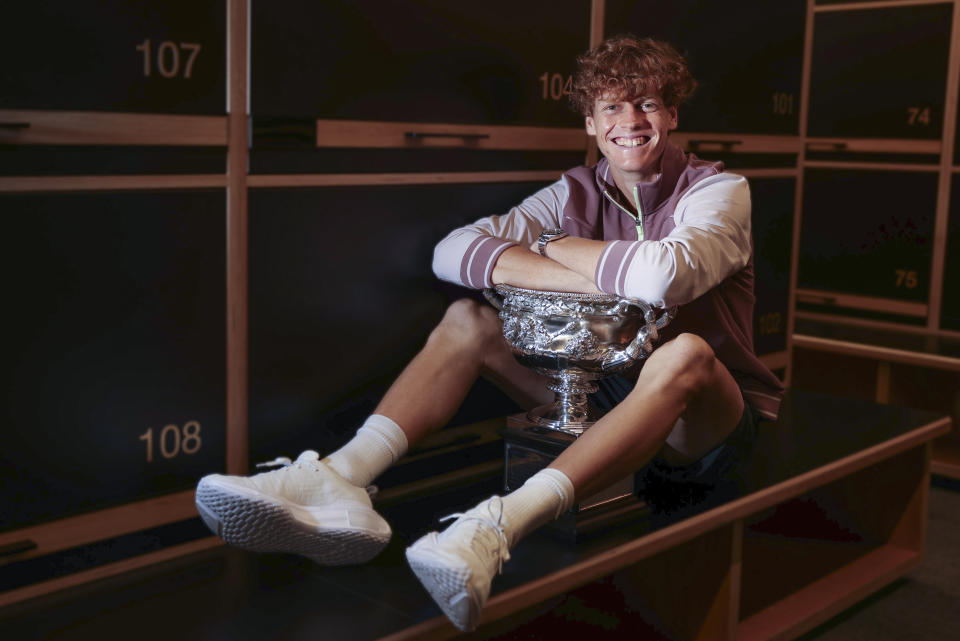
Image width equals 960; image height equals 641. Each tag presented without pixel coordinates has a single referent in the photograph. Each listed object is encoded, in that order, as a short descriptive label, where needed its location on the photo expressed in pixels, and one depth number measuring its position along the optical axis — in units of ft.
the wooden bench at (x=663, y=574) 5.02
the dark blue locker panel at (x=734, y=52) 8.03
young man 5.12
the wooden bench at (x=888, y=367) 10.35
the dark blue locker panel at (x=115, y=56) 4.80
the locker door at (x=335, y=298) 6.08
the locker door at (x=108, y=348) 5.07
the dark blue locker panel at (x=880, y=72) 11.49
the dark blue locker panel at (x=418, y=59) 5.81
